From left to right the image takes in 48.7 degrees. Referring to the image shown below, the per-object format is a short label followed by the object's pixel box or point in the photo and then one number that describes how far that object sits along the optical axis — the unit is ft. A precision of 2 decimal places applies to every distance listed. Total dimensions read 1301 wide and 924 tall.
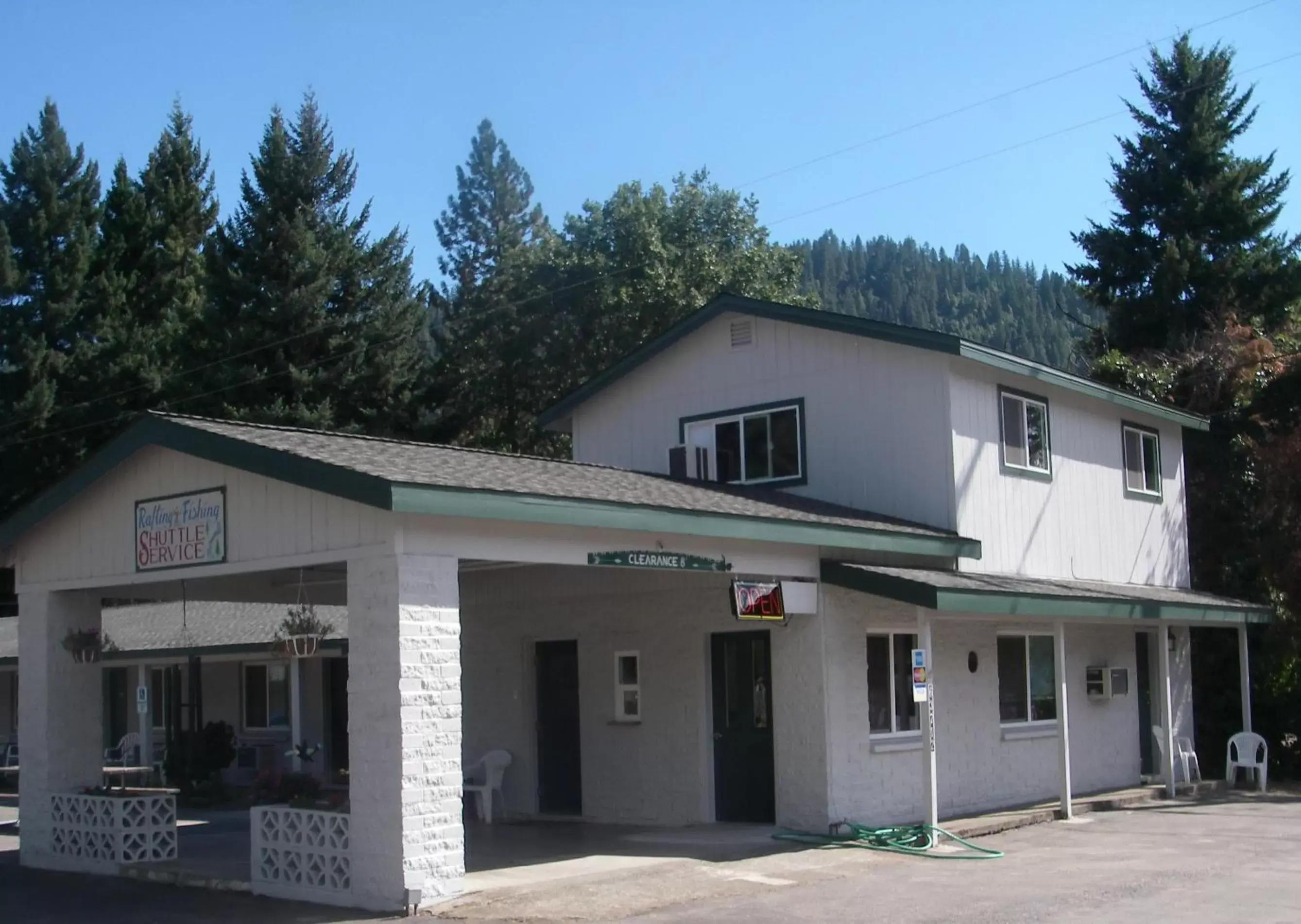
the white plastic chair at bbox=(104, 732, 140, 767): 90.02
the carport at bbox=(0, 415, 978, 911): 37.63
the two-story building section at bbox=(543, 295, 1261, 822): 53.06
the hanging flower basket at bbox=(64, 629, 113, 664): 49.70
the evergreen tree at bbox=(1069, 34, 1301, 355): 120.26
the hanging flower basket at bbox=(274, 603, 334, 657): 41.86
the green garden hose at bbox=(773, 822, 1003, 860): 47.85
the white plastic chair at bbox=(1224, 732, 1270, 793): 70.03
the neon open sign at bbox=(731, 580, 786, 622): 47.19
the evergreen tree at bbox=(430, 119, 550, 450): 132.35
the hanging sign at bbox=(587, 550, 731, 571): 43.45
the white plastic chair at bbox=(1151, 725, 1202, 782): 69.56
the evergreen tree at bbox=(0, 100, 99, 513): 128.06
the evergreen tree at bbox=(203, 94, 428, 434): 115.96
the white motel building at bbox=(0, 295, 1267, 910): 38.47
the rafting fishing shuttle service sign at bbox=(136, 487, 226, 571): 43.60
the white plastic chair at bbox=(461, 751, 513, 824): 60.85
